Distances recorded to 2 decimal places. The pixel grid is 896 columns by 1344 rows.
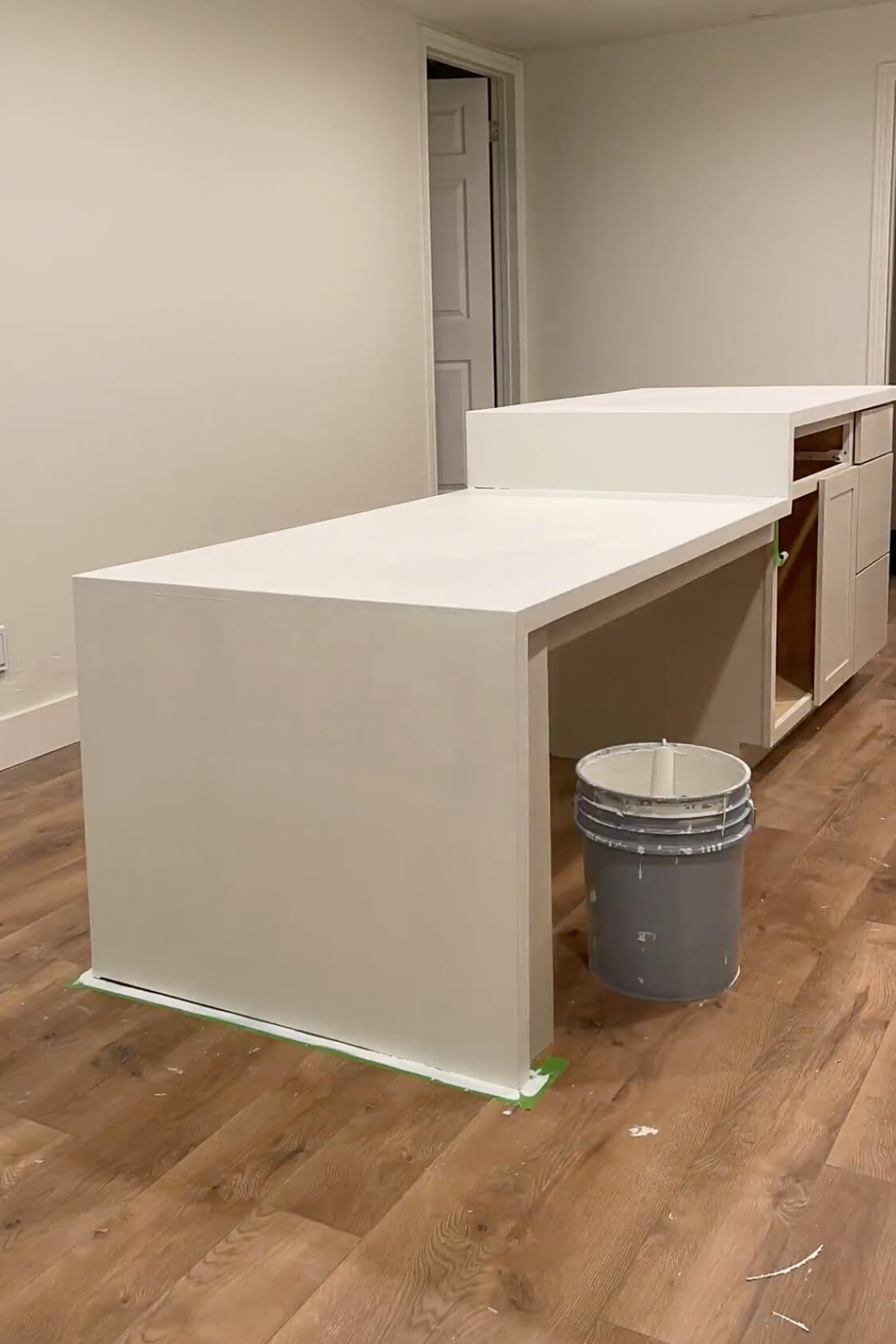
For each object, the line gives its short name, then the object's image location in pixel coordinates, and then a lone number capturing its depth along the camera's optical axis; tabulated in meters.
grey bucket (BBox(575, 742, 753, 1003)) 1.99
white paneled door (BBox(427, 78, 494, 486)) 5.53
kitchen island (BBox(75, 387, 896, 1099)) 1.78
